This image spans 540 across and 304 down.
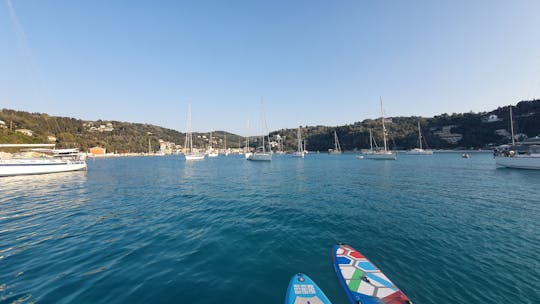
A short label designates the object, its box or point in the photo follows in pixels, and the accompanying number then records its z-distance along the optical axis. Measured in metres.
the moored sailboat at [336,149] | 150.10
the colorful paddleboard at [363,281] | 5.22
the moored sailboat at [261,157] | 69.31
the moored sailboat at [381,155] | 67.97
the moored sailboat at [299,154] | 100.31
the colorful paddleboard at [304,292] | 5.14
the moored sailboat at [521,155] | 33.41
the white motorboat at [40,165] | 32.94
